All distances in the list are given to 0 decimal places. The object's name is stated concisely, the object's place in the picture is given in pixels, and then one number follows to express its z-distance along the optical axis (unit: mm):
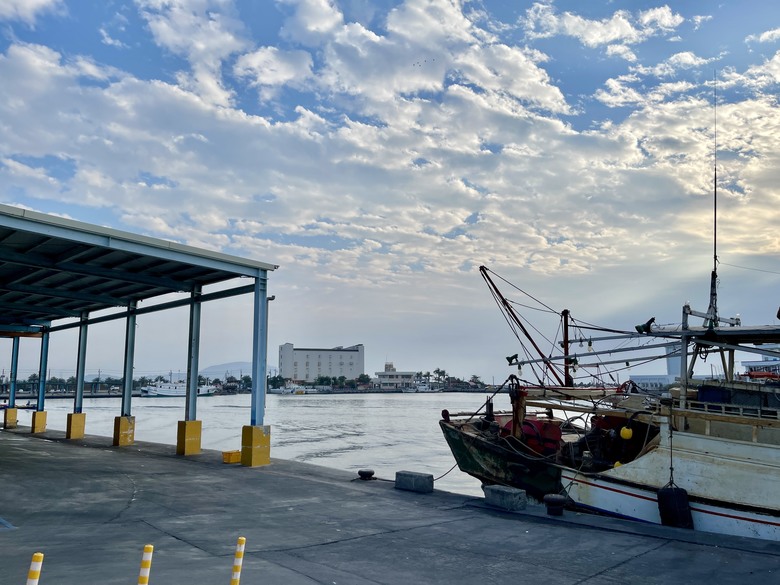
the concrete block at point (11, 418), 38400
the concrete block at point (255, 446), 19688
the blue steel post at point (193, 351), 23219
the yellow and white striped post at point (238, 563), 5008
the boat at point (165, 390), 188125
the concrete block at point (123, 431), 26047
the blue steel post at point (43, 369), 34750
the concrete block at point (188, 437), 22748
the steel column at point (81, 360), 30720
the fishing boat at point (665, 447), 12391
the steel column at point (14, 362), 37312
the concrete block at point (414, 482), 15297
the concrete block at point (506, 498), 13211
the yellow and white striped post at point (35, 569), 4121
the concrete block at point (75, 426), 30391
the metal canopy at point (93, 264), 16344
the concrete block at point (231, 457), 20488
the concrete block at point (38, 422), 33553
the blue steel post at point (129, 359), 26656
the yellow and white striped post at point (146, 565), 4488
